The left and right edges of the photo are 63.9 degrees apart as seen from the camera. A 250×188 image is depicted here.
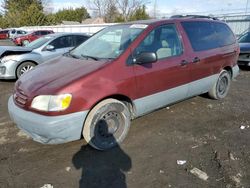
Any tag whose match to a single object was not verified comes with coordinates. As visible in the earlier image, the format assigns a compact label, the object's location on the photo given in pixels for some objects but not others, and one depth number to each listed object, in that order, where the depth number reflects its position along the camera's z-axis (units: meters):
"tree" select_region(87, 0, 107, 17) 43.65
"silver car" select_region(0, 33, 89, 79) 6.04
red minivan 2.55
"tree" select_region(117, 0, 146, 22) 39.33
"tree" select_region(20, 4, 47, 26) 38.73
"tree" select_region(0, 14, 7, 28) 45.74
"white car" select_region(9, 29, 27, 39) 24.74
